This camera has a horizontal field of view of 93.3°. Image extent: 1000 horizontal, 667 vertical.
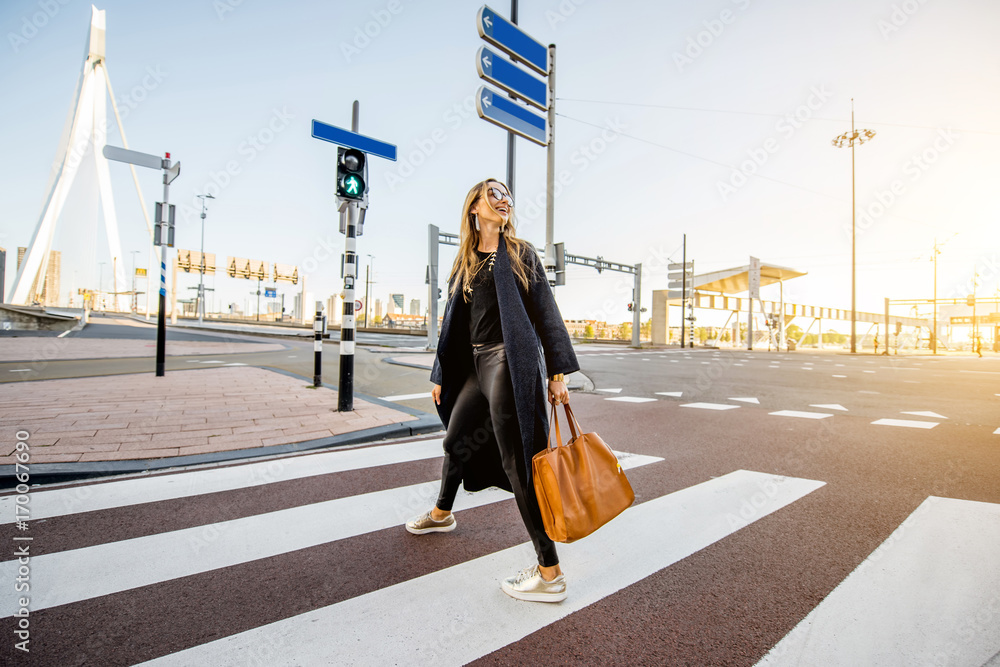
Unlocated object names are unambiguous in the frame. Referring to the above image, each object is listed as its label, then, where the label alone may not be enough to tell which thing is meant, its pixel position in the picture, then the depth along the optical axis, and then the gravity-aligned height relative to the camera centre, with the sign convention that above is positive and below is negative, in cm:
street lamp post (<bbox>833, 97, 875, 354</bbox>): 2997 +1331
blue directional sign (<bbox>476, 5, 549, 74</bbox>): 676 +451
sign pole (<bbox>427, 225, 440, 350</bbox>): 2012 +256
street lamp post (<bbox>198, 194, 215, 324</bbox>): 4050 +341
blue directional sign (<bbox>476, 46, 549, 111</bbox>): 688 +398
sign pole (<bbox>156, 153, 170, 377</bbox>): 805 +28
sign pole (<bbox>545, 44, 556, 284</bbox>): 807 +275
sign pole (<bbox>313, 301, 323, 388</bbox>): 754 -29
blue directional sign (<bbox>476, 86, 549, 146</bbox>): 687 +340
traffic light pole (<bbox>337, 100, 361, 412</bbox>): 554 +8
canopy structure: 3641 +521
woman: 199 -15
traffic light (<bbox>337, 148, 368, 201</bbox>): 548 +186
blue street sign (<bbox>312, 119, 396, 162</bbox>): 555 +236
